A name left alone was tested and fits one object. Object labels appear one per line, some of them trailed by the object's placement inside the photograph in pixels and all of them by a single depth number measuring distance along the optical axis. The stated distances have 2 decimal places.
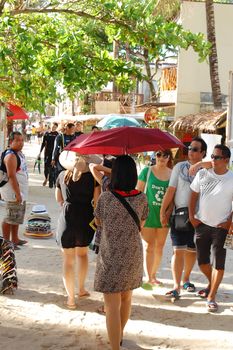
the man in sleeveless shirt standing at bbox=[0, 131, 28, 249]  6.93
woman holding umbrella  4.12
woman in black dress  5.28
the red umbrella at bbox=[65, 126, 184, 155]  4.61
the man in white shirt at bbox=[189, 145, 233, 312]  5.29
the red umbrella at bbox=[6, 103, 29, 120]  18.55
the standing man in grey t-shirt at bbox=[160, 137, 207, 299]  5.75
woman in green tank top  6.00
